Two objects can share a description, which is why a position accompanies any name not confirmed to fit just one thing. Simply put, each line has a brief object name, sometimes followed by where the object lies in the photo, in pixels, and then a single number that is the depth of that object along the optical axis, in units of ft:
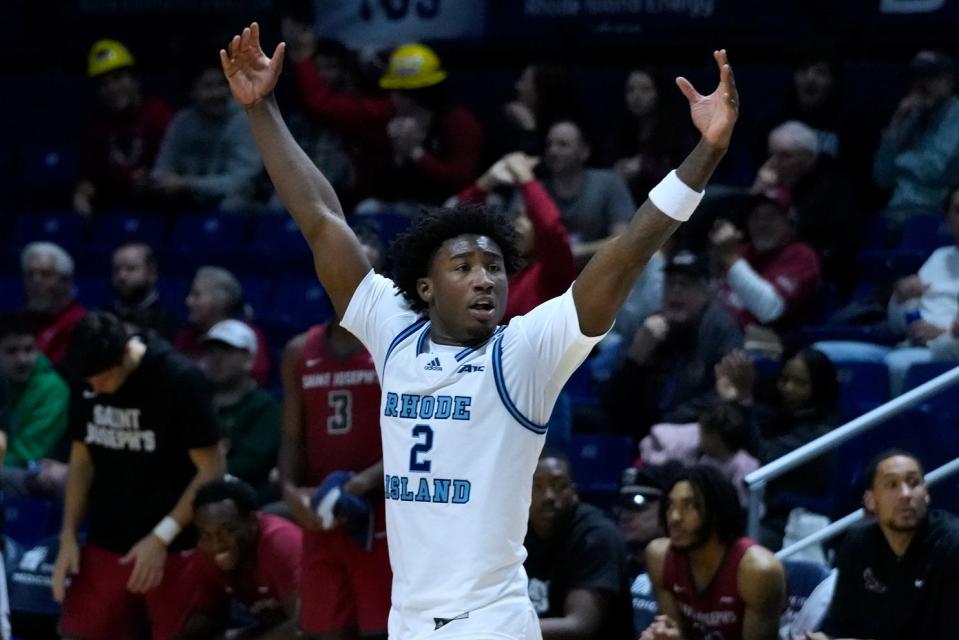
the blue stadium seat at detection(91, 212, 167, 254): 70.23
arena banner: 70.38
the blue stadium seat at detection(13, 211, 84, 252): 71.72
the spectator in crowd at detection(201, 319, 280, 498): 53.26
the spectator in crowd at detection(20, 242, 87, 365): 62.08
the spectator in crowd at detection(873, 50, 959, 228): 57.00
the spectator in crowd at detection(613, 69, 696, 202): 61.00
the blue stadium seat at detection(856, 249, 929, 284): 55.98
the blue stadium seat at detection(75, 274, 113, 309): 67.82
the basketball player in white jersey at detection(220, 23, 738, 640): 25.73
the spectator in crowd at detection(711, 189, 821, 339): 53.62
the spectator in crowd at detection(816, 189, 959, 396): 50.80
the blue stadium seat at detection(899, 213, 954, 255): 56.08
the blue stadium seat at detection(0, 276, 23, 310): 69.62
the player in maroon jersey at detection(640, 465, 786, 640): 39.60
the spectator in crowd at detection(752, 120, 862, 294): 56.95
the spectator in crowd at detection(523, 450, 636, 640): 41.98
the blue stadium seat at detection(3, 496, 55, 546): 55.11
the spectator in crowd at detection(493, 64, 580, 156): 62.95
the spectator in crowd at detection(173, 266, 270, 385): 58.03
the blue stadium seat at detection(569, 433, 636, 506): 51.62
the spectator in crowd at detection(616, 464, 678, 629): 43.98
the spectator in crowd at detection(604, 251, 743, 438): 51.42
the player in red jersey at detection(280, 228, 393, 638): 40.88
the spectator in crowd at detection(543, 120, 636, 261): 57.88
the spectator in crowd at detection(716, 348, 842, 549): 47.67
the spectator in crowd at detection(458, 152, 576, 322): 45.24
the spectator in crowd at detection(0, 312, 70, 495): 58.13
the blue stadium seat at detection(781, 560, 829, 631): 42.55
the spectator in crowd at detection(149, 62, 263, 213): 69.36
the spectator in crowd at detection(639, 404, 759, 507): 46.21
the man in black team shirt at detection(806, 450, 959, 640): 38.47
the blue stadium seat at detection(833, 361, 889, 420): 51.24
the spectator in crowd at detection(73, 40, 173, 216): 72.23
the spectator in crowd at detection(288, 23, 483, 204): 63.82
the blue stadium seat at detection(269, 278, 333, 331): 63.36
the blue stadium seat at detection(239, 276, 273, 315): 65.26
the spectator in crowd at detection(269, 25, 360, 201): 67.97
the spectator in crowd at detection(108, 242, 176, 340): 60.23
